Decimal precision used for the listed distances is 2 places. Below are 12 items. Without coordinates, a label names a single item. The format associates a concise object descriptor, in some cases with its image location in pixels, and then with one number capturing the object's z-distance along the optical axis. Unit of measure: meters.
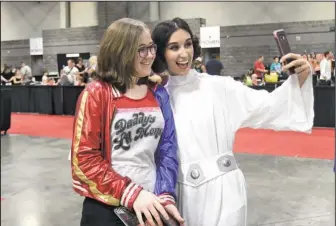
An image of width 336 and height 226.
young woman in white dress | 1.46
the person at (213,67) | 7.61
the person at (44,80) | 12.23
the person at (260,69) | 10.70
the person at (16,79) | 12.96
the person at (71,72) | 11.61
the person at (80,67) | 12.66
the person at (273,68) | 9.10
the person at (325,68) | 9.84
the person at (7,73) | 14.02
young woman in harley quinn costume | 1.21
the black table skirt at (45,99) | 11.14
